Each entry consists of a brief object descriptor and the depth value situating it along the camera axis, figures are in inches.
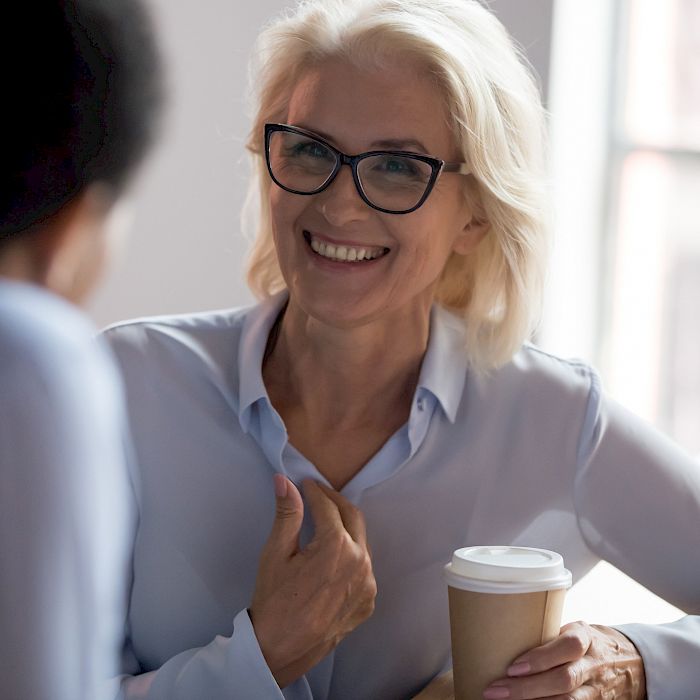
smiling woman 69.3
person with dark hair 35.9
